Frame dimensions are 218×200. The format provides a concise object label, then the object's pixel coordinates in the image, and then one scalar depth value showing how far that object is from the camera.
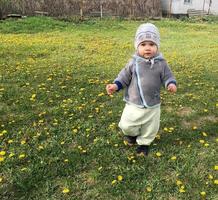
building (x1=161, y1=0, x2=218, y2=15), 17.54
